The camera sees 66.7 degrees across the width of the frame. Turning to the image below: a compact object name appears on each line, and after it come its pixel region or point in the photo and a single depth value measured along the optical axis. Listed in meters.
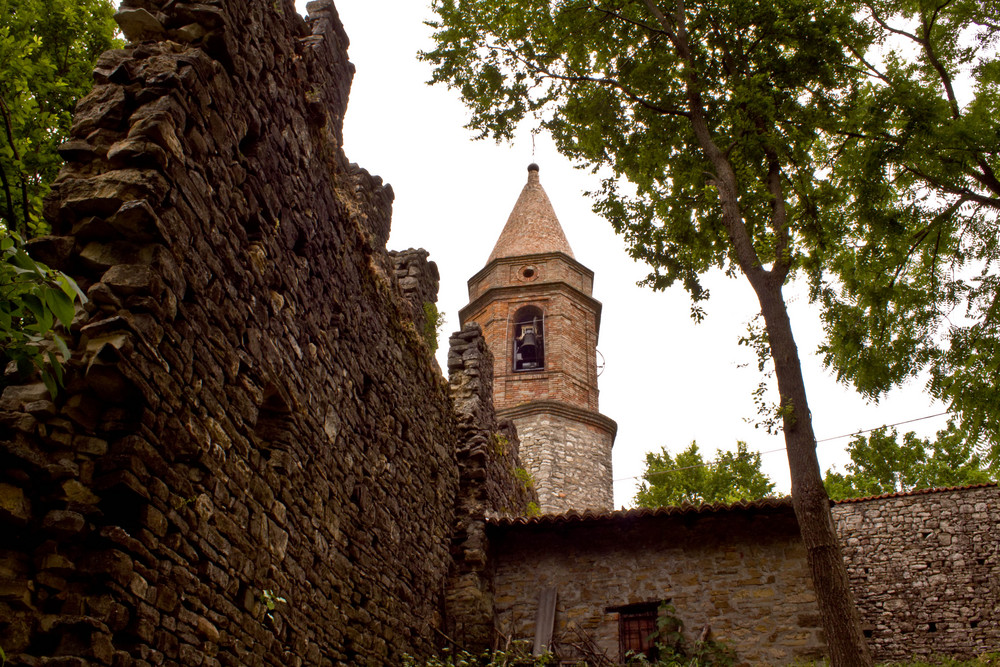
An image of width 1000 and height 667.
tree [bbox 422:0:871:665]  8.66
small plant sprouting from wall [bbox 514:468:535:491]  12.46
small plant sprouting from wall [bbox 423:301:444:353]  9.26
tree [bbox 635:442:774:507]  23.78
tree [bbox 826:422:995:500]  23.08
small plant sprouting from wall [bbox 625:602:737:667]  8.70
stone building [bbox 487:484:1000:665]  9.02
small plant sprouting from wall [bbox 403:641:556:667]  7.67
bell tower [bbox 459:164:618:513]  18.72
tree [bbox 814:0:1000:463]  8.95
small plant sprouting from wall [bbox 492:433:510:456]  10.78
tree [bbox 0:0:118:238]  6.33
